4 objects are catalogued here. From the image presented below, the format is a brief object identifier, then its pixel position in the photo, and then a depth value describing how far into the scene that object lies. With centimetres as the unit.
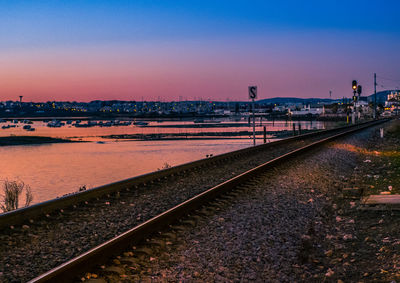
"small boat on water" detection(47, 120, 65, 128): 15375
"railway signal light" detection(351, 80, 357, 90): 5428
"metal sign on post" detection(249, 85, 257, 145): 2798
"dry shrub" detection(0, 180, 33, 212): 1556
